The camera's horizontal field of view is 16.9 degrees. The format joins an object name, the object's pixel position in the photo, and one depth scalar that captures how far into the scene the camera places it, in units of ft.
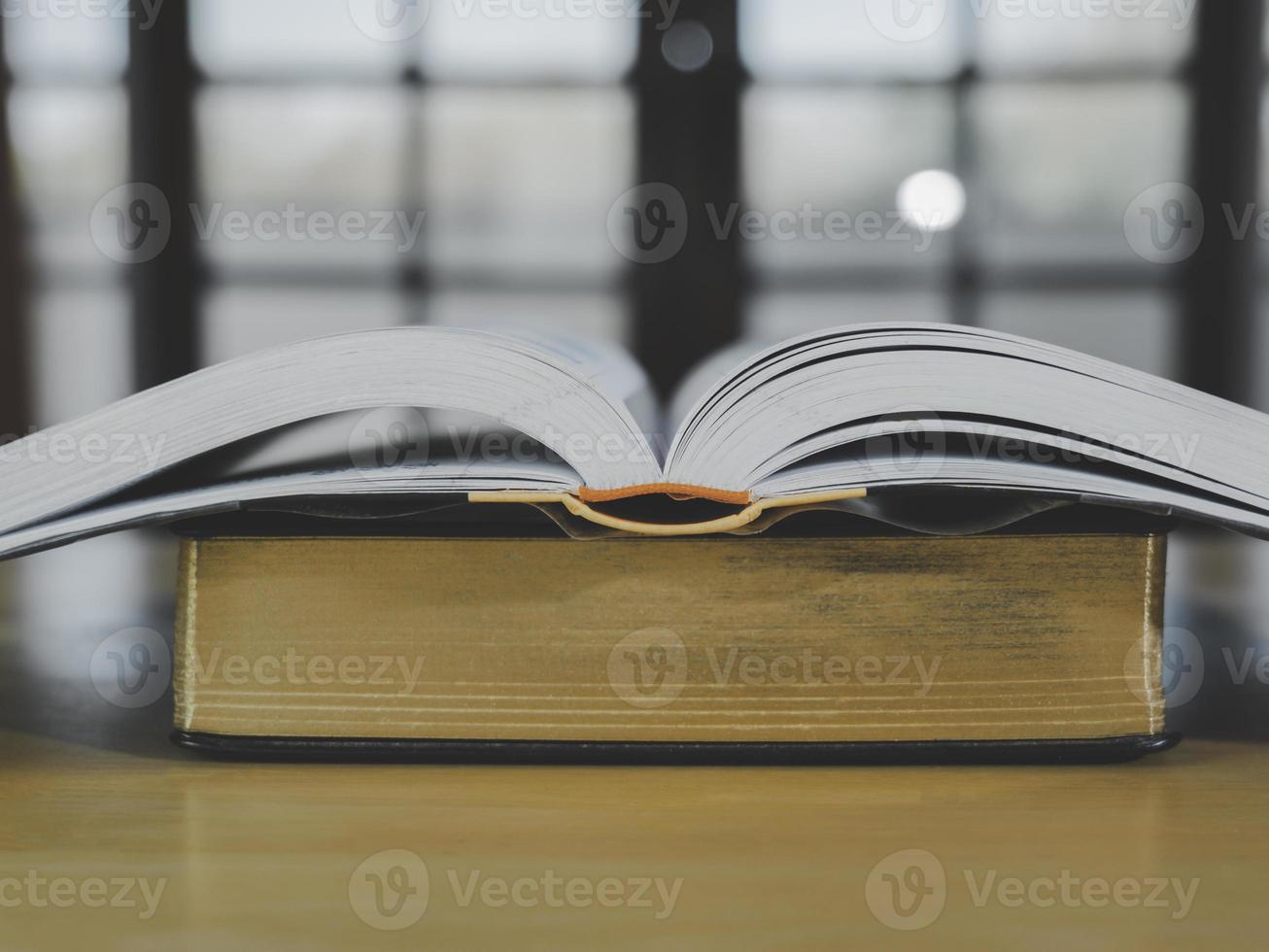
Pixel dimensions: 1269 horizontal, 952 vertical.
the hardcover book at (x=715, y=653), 3.09
